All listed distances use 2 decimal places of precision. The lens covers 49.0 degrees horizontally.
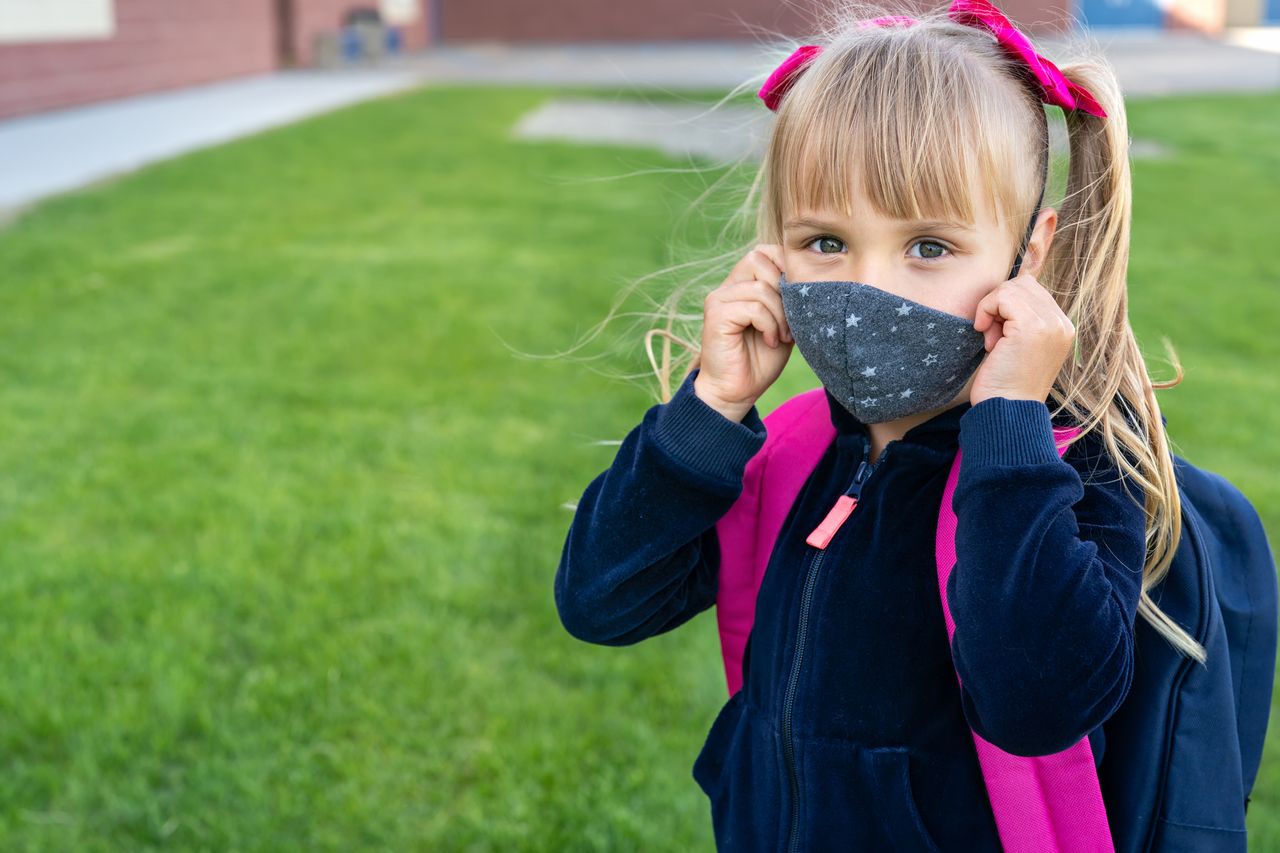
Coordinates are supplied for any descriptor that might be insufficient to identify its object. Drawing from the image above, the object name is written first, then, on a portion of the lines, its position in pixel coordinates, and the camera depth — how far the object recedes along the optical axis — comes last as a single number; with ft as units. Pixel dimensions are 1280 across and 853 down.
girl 4.69
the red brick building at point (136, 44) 44.55
